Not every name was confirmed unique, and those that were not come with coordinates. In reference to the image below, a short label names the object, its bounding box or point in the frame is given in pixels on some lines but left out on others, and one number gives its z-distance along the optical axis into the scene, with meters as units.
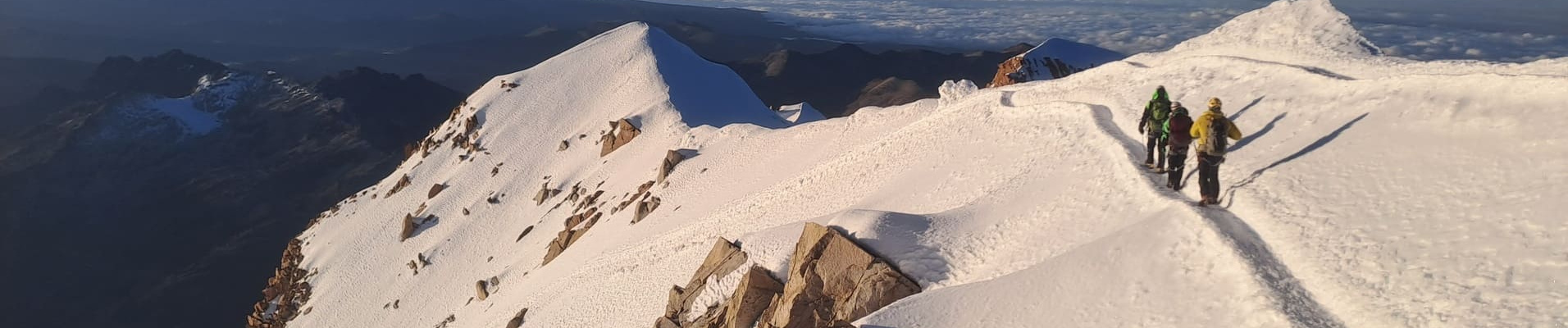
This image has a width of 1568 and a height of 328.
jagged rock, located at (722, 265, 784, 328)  13.47
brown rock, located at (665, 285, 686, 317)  15.66
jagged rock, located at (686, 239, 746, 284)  15.48
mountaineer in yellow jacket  10.43
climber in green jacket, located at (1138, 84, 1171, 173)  12.11
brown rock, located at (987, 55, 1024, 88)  39.19
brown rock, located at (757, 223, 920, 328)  11.76
